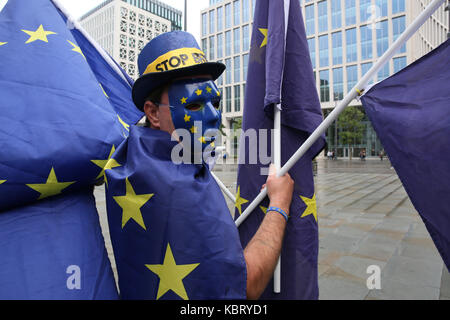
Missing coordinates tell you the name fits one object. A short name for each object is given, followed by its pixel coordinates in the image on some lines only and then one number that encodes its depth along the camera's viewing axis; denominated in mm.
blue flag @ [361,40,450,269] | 1130
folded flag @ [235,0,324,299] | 1618
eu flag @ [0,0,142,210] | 1110
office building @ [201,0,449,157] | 36112
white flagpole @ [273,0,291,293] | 1602
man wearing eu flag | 1024
